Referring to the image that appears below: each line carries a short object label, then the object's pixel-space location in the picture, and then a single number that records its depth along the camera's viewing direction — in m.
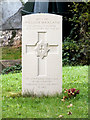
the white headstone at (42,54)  5.06
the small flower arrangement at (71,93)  4.90
